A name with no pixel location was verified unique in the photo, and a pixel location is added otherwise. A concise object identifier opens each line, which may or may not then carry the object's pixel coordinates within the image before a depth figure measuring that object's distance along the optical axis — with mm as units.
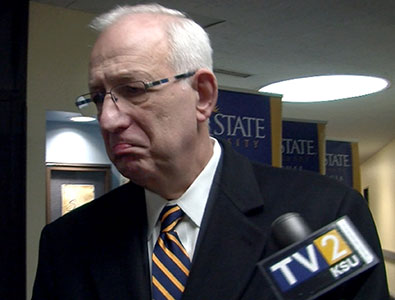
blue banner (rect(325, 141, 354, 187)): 4262
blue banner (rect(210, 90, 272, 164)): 2631
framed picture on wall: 2908
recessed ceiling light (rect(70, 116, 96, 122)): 2811
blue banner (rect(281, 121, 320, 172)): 3387
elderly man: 989
